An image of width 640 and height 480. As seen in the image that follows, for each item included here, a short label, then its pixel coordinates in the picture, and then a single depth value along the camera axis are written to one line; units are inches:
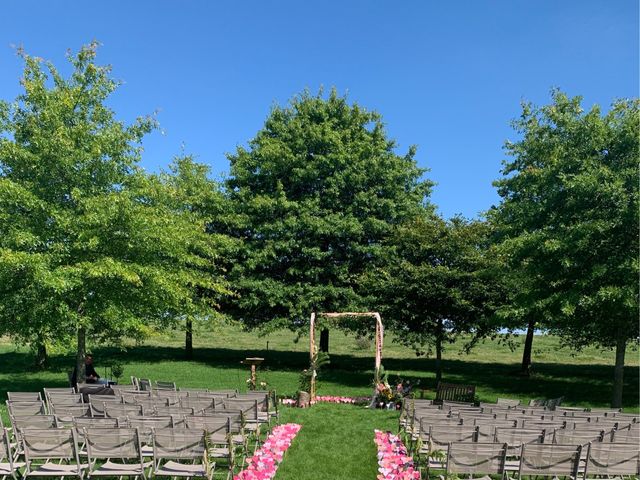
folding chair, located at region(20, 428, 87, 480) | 278.8
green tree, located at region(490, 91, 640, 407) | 527.5
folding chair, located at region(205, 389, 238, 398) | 452.5
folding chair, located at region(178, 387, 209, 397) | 449.7
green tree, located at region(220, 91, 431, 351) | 977.5
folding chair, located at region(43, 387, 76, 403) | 434.3
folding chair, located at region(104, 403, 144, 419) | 372.5
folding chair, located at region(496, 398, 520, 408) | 501.8
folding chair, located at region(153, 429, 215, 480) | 282.1
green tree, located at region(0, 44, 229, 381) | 558.6
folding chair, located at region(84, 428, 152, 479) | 278.8
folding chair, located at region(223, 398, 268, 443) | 403.2
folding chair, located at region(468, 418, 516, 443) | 315.3
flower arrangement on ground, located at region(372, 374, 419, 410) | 601.3
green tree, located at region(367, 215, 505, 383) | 785.6
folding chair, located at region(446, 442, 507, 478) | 275.0
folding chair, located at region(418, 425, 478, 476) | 306.8
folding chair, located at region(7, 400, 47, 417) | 376.2
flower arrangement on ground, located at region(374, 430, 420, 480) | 307.4
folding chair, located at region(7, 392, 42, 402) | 410.9
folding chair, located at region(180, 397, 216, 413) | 430.0
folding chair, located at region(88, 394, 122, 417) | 381.1
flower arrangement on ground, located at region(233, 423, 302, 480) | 304.5
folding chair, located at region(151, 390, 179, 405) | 422.3
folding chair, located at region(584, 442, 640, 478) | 284.7
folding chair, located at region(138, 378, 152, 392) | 555.3
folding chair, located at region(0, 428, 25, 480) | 269.2
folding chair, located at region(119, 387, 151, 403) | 423.7
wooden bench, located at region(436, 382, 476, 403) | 620.7
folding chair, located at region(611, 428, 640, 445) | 319.6
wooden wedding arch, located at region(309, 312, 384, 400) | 653.8
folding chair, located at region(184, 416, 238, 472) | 311.6
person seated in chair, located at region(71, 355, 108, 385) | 588.4
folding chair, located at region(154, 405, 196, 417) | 368.2
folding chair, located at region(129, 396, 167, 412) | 398.0
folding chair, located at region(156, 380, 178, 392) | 544.1
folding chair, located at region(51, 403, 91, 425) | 376.2
